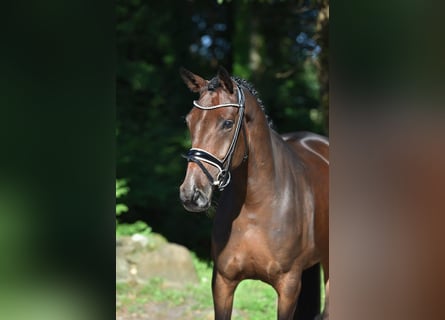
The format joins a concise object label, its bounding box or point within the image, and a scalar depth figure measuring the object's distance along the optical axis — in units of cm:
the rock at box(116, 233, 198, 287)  664
